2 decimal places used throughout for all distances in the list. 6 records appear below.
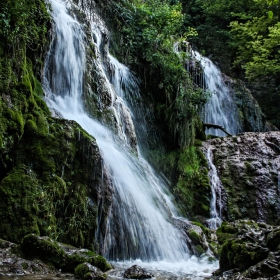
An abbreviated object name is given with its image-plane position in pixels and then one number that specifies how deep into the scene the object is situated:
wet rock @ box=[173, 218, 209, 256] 7.06
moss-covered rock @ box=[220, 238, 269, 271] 4.53
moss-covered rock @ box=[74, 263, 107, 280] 3.88
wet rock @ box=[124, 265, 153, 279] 4.38
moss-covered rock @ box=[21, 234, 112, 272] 4.20
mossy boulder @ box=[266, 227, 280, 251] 4.47
